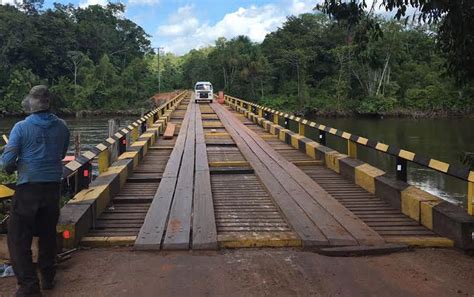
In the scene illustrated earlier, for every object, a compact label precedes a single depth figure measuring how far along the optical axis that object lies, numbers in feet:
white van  131.44
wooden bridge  18.42
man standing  13.92
